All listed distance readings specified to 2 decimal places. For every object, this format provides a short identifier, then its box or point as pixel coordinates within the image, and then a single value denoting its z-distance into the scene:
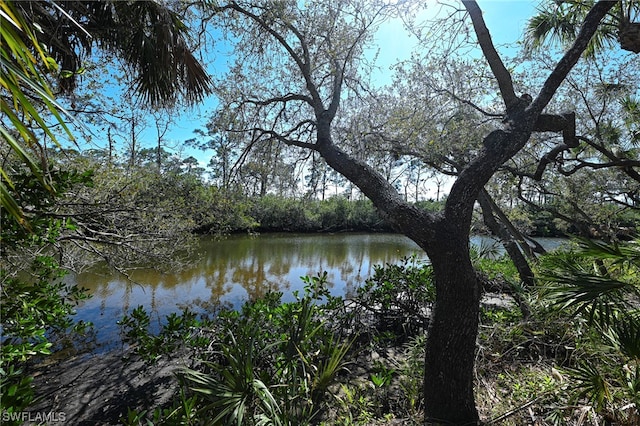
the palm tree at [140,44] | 2.74
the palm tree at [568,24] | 3.78
